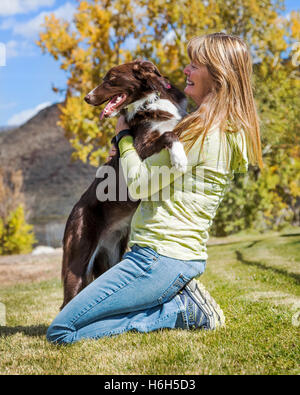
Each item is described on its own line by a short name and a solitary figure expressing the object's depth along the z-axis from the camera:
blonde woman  2.59
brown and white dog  3.23
